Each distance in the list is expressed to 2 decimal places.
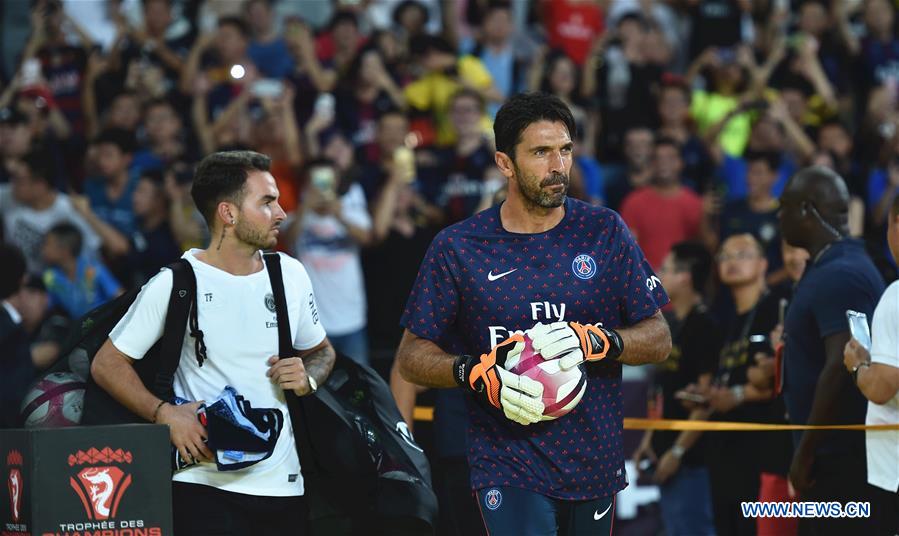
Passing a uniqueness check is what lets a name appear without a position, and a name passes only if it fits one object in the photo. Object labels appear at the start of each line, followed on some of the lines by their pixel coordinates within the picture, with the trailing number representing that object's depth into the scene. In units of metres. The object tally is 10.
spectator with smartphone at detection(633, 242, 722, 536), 17.16
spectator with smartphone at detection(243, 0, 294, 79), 27.55
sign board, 10.92
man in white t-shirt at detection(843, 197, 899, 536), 11.30
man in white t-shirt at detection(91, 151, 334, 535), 11.39
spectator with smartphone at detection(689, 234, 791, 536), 15.82
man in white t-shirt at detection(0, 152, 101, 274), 22.94
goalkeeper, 10.45
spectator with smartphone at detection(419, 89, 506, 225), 23.62
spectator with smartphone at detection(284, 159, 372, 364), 22.16
